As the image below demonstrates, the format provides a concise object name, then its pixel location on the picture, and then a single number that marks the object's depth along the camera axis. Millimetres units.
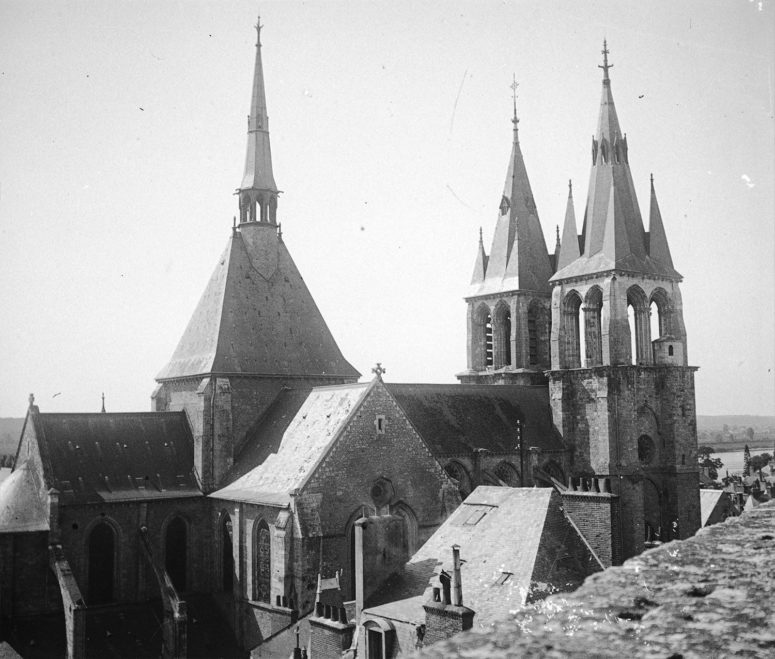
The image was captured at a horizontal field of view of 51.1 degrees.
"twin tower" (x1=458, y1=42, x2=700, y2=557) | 42781
